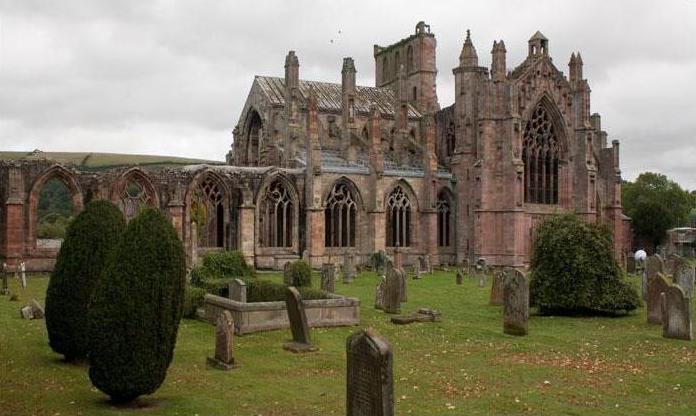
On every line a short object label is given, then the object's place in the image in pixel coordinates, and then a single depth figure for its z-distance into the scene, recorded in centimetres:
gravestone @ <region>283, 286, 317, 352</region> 1512
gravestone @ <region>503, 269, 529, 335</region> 1698
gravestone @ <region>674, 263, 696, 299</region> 2105
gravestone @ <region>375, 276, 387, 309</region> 2144
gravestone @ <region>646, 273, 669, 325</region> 1831
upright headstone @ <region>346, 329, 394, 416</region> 777
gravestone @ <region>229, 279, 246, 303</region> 1848
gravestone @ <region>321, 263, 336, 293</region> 2502
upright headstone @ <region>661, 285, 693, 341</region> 1602
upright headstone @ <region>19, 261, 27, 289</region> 2800
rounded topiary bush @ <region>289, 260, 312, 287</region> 2414
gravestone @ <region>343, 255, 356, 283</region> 3253
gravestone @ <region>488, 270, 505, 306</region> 2314
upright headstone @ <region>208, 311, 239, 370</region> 1296
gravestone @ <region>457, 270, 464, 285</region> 3169
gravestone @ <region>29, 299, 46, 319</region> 1919
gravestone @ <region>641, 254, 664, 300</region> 2334
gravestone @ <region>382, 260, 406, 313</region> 2061
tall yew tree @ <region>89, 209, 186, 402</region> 1015
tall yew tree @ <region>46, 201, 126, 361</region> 1274
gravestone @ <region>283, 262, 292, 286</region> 2457
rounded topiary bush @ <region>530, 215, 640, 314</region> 2009
